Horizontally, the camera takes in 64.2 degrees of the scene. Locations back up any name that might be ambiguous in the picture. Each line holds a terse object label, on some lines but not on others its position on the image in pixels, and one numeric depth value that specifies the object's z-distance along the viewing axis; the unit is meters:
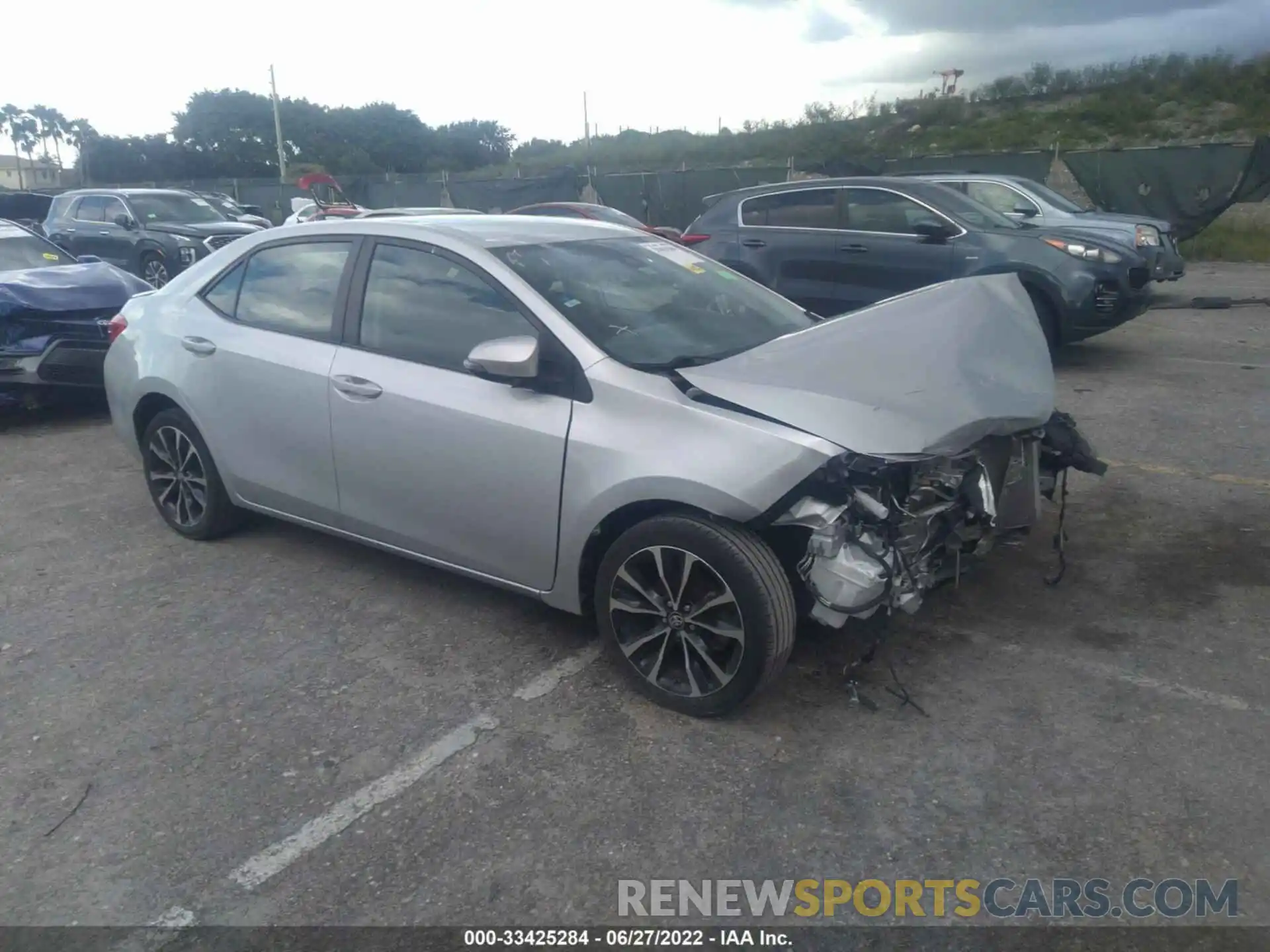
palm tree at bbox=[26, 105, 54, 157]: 100.81
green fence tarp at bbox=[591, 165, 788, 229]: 20.42
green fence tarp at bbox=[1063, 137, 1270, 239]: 16.00
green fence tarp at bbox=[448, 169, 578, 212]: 23.66
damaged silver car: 3.31
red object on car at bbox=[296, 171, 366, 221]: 10.02
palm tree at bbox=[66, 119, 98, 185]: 59.44
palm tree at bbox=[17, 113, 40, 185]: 102.00
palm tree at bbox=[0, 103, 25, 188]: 100.81
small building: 90.56
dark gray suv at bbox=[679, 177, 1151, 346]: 8.85
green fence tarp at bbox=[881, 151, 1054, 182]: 17.77
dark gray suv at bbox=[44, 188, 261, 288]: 14.07
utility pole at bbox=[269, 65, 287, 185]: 39.91
